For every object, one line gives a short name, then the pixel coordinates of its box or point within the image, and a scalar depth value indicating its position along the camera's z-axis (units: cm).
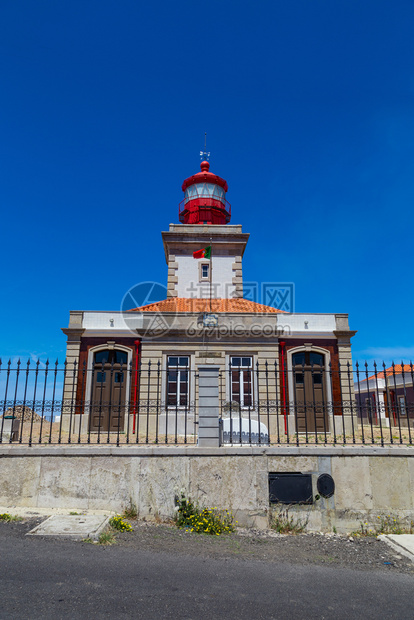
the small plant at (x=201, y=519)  689
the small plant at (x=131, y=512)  718
